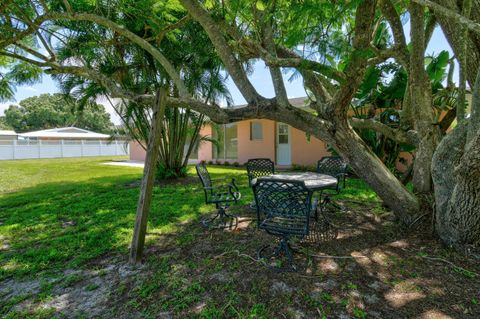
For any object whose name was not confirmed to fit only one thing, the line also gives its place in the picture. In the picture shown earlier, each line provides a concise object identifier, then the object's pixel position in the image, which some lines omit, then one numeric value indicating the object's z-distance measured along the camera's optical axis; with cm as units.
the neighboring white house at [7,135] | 3459
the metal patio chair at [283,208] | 323
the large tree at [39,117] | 5041
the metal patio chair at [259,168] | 653
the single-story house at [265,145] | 1343
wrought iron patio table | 418
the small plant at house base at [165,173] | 1030
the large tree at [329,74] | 376
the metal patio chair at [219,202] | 500
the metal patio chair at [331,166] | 647
